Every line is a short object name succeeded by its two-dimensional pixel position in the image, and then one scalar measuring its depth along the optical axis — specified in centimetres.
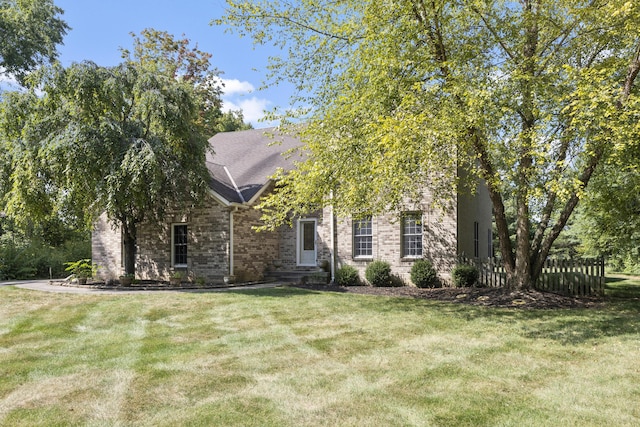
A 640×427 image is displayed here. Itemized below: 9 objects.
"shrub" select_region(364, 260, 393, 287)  1566
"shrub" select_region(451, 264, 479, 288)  1488
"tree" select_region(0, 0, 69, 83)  2472
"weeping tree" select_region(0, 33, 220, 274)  1338
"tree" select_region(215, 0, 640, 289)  897
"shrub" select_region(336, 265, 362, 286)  1603
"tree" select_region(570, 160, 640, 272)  1199
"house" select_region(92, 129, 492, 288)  1595
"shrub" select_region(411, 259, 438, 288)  1518
